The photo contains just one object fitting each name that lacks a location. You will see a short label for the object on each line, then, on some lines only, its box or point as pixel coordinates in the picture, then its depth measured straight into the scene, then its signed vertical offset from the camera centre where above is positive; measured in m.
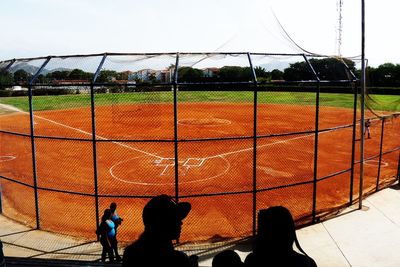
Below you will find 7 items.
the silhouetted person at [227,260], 2.71 -1.27
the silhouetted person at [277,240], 2.86 -1.19
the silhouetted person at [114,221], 8.14 -3.05
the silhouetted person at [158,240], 2.76 -1.17
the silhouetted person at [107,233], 7.89 -3.12
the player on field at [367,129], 22.72 -2.84
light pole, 10.50 +0.33
